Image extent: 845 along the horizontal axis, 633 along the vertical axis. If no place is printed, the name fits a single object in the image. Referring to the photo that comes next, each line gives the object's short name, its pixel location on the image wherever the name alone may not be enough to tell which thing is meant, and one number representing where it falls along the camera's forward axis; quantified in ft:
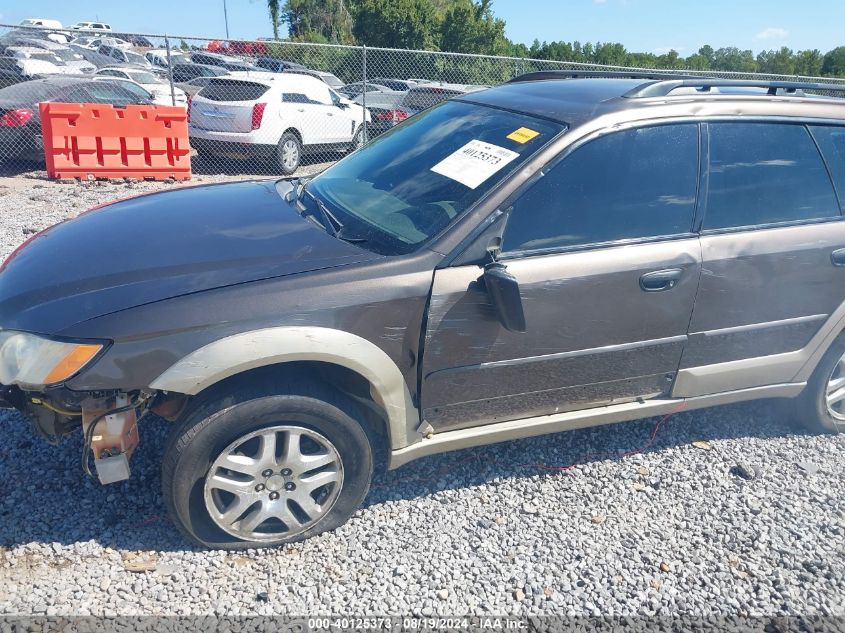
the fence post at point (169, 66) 34.55
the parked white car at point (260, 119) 35.63
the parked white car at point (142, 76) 55.67
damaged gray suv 8.18
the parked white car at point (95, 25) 165.99
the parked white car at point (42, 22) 172.72
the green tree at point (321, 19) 176.35
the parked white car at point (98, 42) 118.01
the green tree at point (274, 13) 207.10
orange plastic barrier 30.68
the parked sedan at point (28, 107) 34.17
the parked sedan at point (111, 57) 93.38
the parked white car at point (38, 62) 57.98
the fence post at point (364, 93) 36.58
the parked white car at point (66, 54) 72.12
